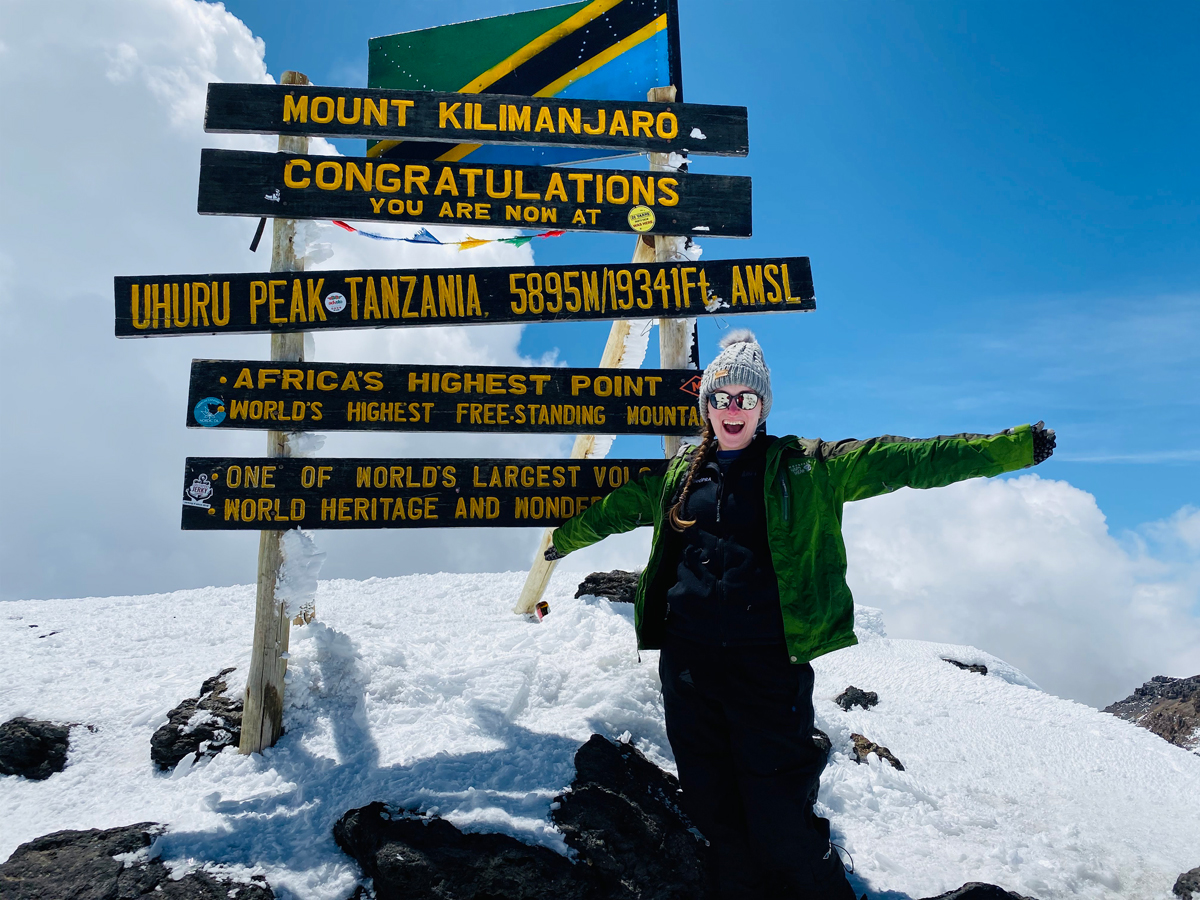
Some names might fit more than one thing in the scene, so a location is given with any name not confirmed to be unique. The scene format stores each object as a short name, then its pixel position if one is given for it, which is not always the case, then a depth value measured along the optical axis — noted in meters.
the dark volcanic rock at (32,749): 4.08
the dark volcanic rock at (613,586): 6.71
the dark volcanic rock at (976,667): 8.12
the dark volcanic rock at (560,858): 3.12
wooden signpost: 4.34
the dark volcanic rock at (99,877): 3.07
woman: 3.11
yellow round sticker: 4.83
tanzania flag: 5.48
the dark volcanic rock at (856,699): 6.46
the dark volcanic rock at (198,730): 4.16
